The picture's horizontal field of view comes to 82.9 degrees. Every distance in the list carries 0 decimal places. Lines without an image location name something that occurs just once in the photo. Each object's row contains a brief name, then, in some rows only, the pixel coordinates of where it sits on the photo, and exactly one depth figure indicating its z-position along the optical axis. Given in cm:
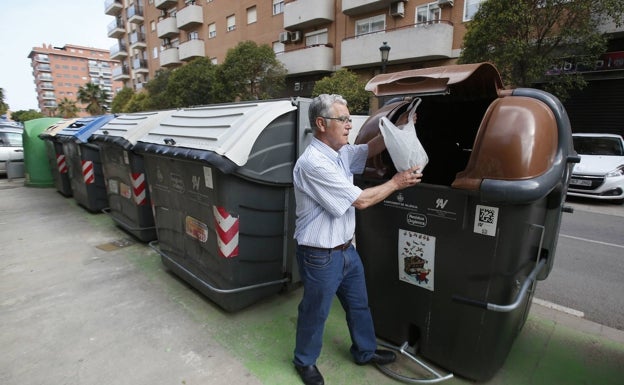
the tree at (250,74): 1845
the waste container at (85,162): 602
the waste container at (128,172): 455
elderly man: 189
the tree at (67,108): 5691
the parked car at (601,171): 775
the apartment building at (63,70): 9681
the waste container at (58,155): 743
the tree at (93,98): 4616
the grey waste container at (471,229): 176
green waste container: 848
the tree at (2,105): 5383
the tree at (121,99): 3335
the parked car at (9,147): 1087
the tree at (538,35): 948
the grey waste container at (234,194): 273
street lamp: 984
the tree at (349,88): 1412
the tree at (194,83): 2094
